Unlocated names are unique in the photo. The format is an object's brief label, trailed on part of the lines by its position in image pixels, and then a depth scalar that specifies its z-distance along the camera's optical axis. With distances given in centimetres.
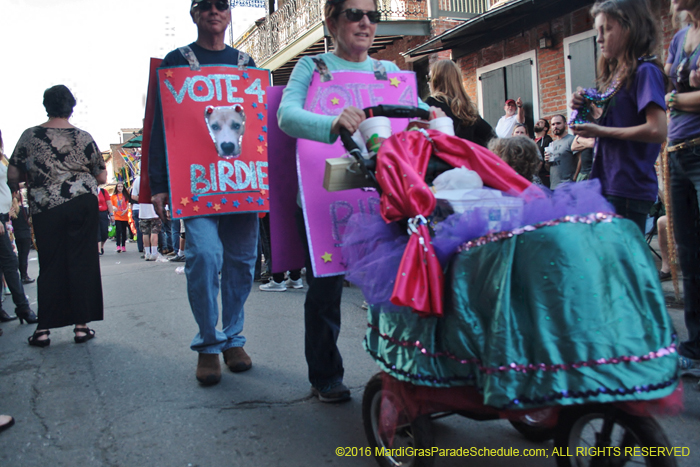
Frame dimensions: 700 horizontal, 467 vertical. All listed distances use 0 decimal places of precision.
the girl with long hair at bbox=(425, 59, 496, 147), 421
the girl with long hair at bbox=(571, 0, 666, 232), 291
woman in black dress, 461
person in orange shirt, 1667
